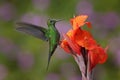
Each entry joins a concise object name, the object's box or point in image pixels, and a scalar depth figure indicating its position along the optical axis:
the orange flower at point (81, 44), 3.28
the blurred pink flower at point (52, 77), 7.73
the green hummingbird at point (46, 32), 3.35
